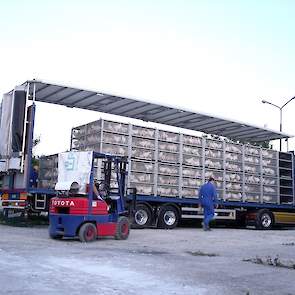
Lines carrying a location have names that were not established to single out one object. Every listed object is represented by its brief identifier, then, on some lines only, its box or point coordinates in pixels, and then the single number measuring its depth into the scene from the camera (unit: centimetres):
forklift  1147
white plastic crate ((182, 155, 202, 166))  1727
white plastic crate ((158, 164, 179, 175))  1658
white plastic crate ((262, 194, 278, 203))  1992
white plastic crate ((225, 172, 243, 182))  1850
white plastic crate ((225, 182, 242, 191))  1852
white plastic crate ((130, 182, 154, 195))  1596
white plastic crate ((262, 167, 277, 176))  1995
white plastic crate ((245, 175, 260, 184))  1921
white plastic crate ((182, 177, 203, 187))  1728
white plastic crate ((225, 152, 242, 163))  1859
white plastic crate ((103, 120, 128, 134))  1536
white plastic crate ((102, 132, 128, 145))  1532
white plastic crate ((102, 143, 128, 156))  1527
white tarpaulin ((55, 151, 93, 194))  1168
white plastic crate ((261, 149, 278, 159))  2008
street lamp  2920
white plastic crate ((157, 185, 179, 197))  1653
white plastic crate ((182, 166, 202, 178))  1722
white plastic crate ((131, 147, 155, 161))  1599
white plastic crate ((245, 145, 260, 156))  1933
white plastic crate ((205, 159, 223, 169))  1792
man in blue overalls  1631
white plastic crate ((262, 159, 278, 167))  2003
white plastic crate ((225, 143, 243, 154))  1862
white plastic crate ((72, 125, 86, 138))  1621
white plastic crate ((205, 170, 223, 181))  1788
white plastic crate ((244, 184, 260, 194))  1922
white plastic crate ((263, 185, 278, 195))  1997
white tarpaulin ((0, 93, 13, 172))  1467
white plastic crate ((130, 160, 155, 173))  1593
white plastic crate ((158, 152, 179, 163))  1662
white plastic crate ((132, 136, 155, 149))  1602
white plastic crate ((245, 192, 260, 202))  1923
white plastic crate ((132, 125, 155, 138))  1605
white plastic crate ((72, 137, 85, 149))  1617
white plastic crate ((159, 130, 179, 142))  1670
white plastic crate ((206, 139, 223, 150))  1803
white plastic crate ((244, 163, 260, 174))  1922
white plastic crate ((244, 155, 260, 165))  1928
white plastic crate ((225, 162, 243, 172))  1852
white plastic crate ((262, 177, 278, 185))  1995
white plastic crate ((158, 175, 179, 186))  1658
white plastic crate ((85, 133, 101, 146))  1529
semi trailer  1460
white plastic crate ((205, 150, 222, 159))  1797
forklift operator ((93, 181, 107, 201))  1180
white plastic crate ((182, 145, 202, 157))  1728
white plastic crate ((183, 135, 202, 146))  1736
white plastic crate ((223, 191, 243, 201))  1846
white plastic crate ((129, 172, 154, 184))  1590
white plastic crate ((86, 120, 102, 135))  1534
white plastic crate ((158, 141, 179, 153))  1667
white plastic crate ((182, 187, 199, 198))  1723
